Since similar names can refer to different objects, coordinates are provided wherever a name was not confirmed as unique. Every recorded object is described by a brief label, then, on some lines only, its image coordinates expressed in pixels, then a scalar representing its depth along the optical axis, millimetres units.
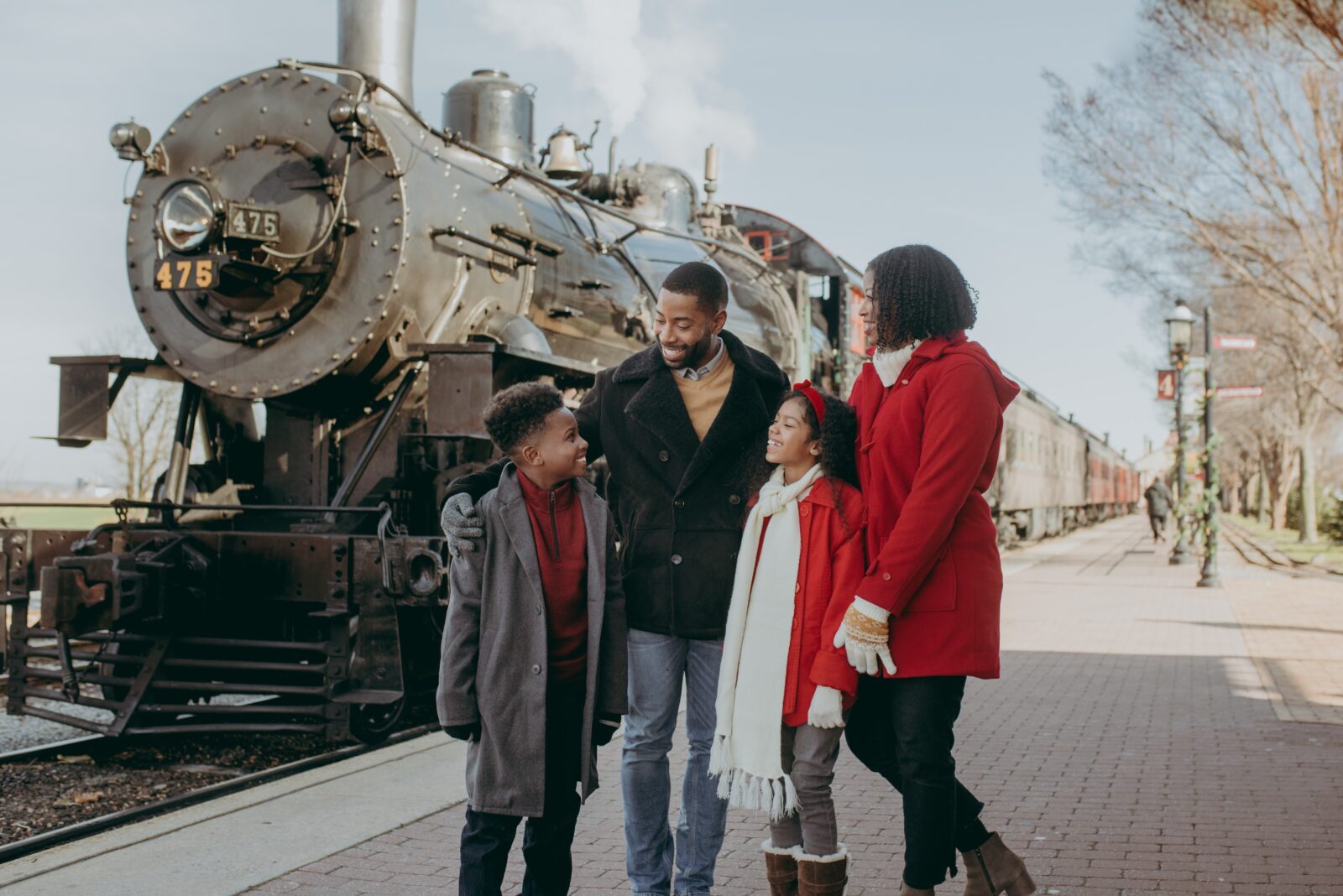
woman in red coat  2900
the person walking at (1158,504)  28938
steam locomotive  5406
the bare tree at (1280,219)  13258
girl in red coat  3020
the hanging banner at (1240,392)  15538
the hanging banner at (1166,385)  18391
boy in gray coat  3045
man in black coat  3291
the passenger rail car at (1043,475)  23203
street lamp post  17250
